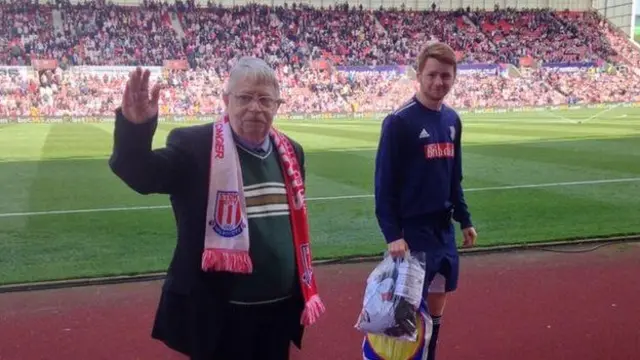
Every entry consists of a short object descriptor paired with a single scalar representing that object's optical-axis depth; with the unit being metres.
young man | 3.45
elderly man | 2.29
